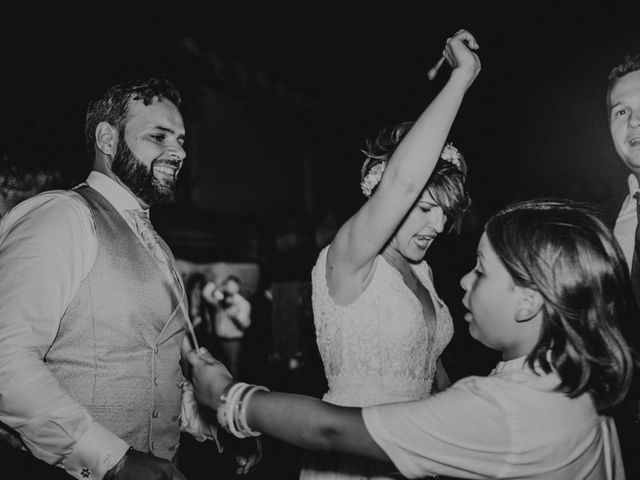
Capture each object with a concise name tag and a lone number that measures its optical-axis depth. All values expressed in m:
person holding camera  7.33
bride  1.46
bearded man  1.39
